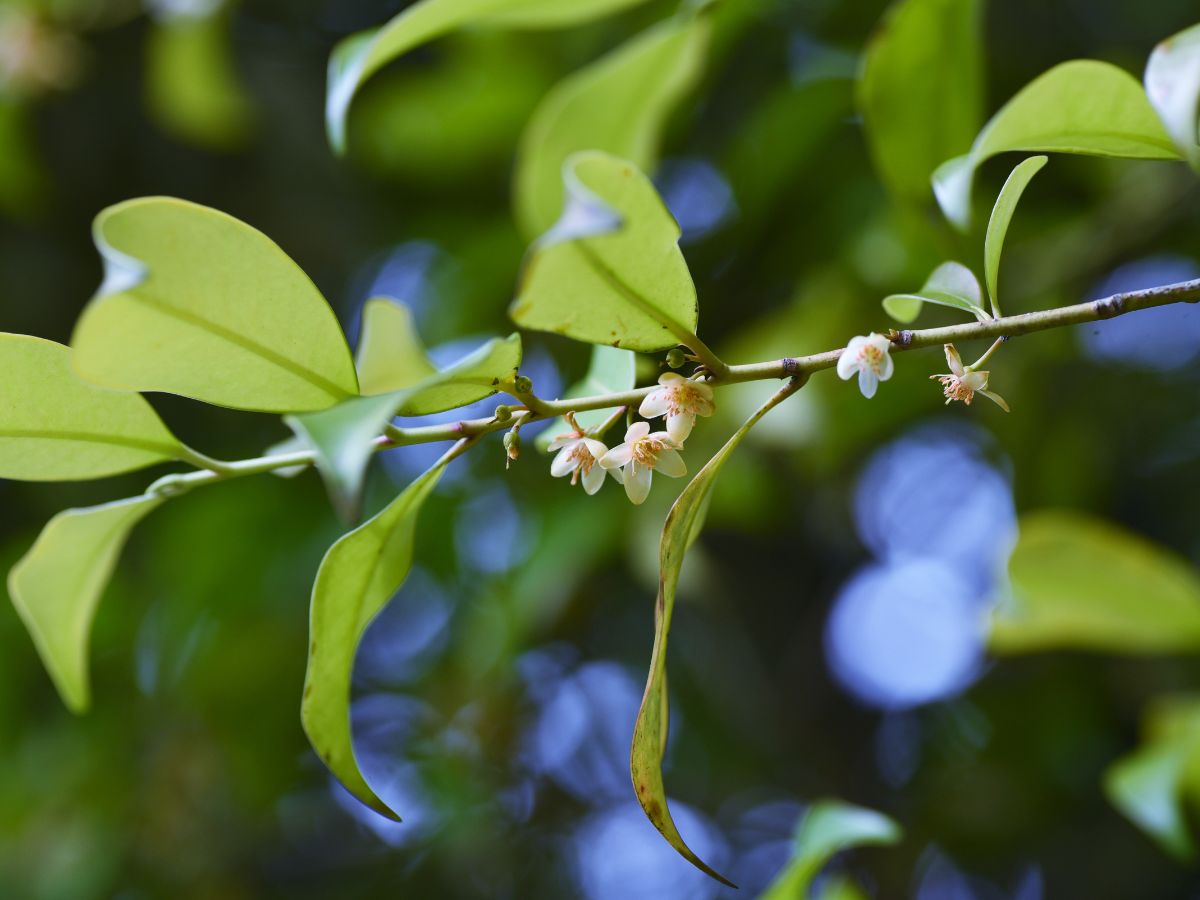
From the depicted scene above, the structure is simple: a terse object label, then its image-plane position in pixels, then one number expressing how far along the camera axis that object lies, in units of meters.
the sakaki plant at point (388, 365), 0.58
